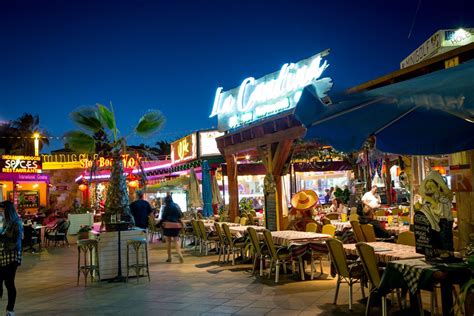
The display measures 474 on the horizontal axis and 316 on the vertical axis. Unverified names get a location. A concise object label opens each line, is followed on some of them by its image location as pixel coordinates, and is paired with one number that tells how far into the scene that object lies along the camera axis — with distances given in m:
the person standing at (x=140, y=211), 11.24
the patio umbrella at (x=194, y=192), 17.09
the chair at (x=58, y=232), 17.12
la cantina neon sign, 11.30
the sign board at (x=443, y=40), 19.41
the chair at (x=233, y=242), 10.46
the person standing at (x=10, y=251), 6.51
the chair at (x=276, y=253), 8.45
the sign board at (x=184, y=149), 19.03
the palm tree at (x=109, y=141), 9.95
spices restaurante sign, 25.41
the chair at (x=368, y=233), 8.39
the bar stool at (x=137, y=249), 9.09
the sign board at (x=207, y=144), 18.38
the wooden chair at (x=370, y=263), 5.66
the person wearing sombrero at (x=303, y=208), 12.09
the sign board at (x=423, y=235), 5.05
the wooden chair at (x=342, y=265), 6.29
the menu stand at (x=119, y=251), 9.25
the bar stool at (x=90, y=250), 9.12
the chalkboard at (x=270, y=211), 12.06
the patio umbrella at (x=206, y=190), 16.66
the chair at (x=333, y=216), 13.54
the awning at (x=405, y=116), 3.71
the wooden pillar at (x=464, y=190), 6.16
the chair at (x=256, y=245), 8.98
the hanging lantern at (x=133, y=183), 25.53
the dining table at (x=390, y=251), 5.70
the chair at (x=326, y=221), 10.81
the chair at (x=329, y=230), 9.23
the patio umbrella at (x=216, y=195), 17.12
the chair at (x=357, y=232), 8.56
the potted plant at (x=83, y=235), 11.88
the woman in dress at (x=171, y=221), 11.50
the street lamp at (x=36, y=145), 31.03
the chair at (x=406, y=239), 7.12
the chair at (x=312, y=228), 9.77
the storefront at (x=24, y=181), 25.47
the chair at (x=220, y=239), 11.16
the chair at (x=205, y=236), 12.35
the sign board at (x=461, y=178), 6.18
